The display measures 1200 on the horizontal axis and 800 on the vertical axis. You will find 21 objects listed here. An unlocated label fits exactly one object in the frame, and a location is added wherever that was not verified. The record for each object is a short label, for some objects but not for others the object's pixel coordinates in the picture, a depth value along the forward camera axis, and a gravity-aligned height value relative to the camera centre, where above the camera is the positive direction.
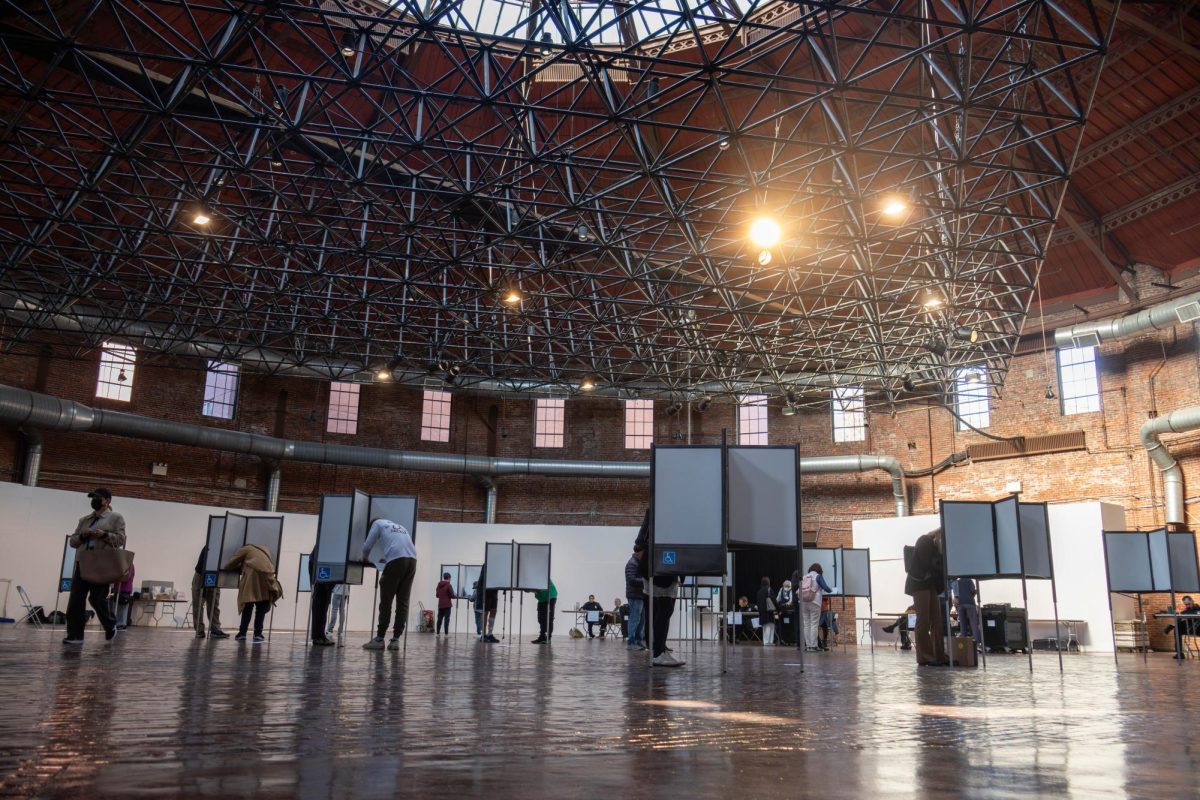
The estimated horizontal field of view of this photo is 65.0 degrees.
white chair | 21.40 -0.67
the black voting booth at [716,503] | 7.89 +0.74
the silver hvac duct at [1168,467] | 23.19 +3.30
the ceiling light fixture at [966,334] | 22.62 +6.29
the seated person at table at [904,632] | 21.91 -0.89
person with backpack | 18.36 -0.16
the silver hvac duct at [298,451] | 23.36 +3.97
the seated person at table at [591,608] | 26.45 -0.54
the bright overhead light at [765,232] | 16.91 +6.39
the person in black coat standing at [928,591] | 11.08 +0.06
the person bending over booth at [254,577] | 12.44 +0.07
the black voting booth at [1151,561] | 15.58 +0.66
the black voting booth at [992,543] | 11.37 +0.65
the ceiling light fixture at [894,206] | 17.12 +7.00
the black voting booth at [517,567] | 18.81 +0.41
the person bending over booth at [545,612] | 18.75 -0.49
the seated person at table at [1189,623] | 18.96 -0.43
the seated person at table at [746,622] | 24.67 -0.80
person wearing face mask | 9.64 +0.38
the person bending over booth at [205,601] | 14.31 -0.34
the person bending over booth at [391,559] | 11.30 +0.30
